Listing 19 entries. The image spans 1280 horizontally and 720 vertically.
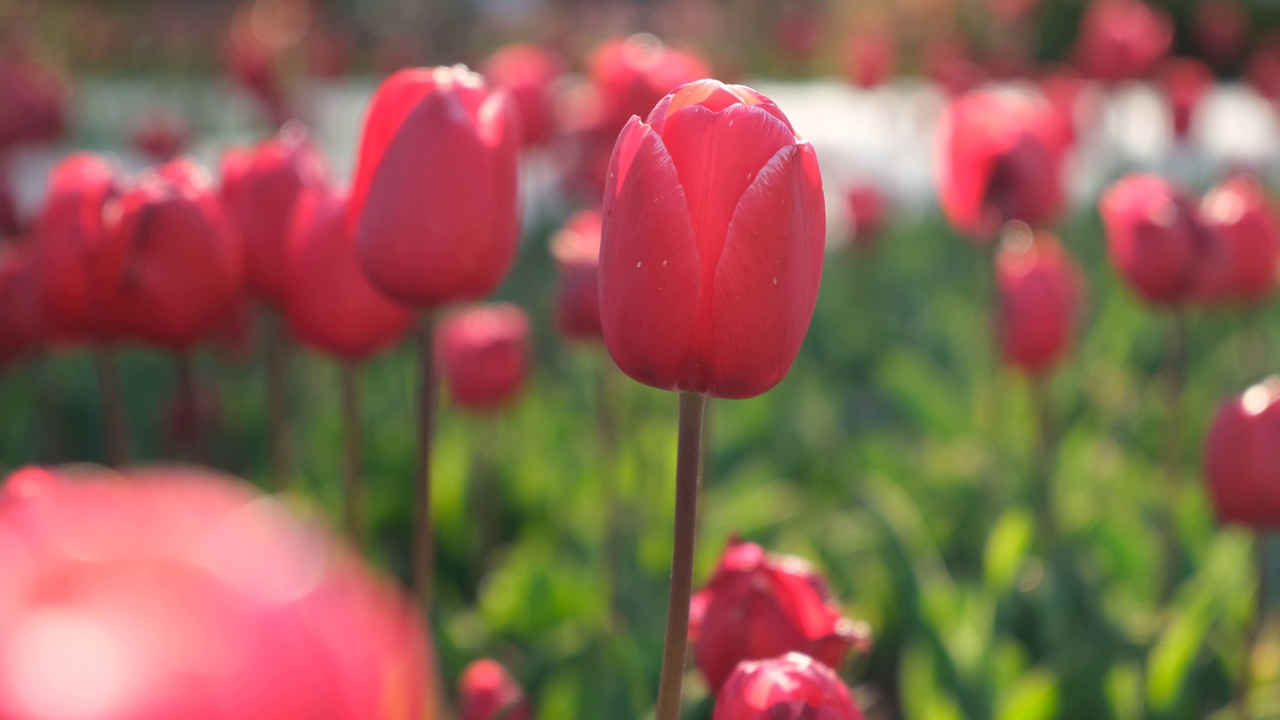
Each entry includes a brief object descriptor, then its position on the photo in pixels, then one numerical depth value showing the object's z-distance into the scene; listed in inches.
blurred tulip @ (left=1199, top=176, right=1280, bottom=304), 48.6
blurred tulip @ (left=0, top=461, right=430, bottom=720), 14.6
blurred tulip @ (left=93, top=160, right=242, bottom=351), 37.3
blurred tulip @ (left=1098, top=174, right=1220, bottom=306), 45.4
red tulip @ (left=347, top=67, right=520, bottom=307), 34.6
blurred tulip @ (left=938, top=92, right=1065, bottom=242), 46.9
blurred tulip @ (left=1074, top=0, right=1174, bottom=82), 103.9
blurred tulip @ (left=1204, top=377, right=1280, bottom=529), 38.2
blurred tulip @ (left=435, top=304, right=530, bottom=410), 48.4
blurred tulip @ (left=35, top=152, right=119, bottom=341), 38.1
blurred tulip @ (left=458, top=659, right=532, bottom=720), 35.4
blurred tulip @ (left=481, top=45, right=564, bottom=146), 69.6
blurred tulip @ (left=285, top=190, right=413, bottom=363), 37.9
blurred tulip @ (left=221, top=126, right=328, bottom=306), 39.6
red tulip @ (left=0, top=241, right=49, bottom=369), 43.2
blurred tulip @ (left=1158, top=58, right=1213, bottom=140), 100.1
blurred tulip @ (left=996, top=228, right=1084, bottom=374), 50.0
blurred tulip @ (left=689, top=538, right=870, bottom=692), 33.7
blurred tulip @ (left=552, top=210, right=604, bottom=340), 46.0
